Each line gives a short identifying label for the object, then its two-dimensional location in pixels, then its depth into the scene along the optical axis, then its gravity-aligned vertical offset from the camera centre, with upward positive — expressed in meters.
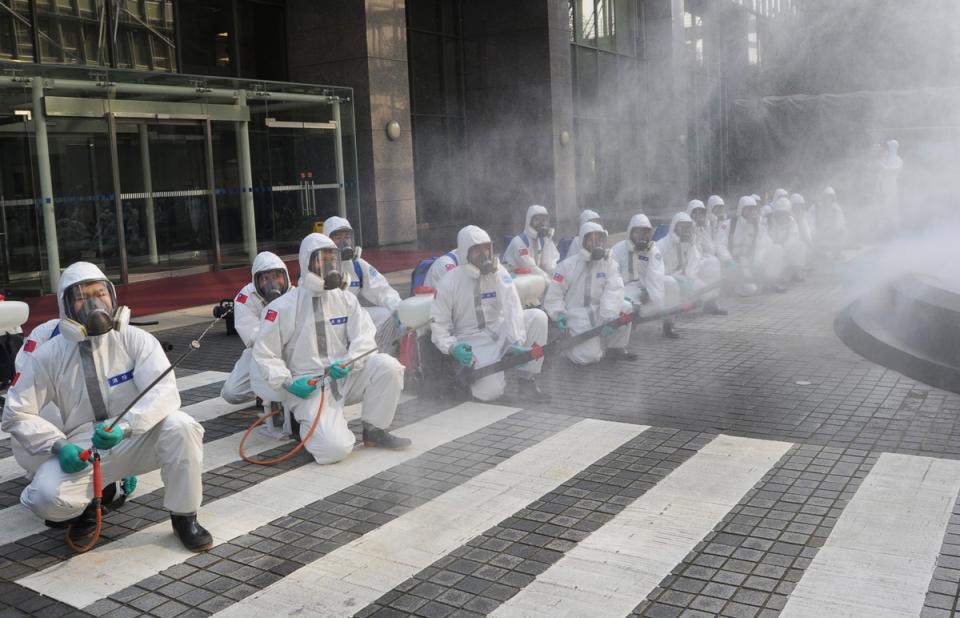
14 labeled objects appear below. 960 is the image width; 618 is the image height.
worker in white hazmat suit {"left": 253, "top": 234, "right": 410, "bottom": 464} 5.72 -0.85
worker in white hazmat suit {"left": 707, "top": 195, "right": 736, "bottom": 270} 12.87 -0.35
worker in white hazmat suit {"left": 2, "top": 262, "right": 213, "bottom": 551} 4.27 -0.89
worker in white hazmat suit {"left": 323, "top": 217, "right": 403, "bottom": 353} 8.10 -0.66
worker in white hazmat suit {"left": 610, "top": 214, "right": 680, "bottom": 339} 9.33 -0.69
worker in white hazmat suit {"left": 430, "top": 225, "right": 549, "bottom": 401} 7.12 -0.85
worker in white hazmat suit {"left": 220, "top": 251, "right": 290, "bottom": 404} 6.67 -0.63
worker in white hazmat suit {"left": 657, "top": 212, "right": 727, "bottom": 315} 10.92 -0.70
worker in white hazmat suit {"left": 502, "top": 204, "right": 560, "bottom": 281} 10.37 -0.48
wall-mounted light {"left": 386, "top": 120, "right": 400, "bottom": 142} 16.80 +1.44
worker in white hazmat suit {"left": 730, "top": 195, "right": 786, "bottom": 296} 12.96 -0.79
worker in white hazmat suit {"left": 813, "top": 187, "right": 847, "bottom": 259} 16.72 -0.67
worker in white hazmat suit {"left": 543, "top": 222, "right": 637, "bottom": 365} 8.32 -0.86
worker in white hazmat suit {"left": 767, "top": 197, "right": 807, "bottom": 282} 13.98 -0.67
